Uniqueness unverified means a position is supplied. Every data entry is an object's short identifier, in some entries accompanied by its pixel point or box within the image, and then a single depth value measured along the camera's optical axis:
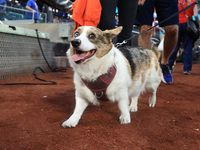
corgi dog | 1.45
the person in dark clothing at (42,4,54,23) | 8.88
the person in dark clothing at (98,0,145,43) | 2.06
